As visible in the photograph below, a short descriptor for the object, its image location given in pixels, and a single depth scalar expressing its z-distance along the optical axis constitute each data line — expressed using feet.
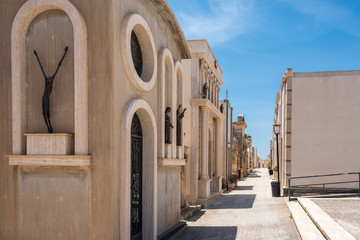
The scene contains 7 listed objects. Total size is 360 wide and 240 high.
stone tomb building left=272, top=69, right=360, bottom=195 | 59.16
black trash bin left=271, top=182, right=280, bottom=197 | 59.78
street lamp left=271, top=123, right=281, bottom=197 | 59.77
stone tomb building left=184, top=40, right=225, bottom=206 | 55.42
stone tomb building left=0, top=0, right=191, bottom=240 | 21.83
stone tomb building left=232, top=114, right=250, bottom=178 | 115.14
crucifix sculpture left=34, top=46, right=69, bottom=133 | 22.21
